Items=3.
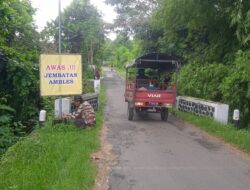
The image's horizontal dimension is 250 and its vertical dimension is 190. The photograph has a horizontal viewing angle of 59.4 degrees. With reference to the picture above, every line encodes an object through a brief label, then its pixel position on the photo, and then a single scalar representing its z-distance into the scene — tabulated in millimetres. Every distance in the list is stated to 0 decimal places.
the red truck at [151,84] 8660
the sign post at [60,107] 7373
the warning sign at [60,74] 7205
